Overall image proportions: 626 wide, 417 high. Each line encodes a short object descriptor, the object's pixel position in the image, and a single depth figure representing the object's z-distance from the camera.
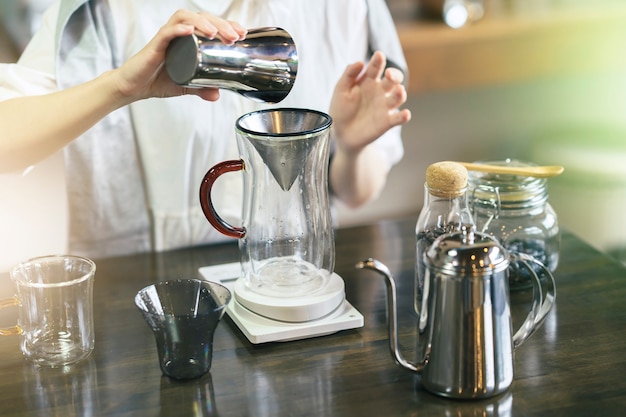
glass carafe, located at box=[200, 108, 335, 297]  1.13
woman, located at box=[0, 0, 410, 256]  1.42
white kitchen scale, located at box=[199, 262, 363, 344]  1.10
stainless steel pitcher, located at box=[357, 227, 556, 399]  0.94
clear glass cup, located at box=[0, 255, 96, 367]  1.06
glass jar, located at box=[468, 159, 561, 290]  1.25
